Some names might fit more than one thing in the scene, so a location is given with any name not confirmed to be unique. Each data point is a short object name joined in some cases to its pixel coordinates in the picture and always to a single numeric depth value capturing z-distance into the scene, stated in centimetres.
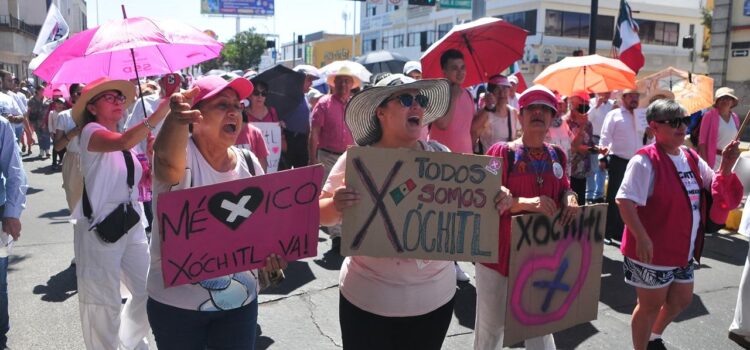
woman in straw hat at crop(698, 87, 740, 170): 748
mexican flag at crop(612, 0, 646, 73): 855
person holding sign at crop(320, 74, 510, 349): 261
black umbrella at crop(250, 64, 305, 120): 720
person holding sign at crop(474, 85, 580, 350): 337
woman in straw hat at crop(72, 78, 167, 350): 348
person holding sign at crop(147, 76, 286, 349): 260
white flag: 564
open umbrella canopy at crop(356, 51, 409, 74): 1525
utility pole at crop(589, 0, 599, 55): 1305
